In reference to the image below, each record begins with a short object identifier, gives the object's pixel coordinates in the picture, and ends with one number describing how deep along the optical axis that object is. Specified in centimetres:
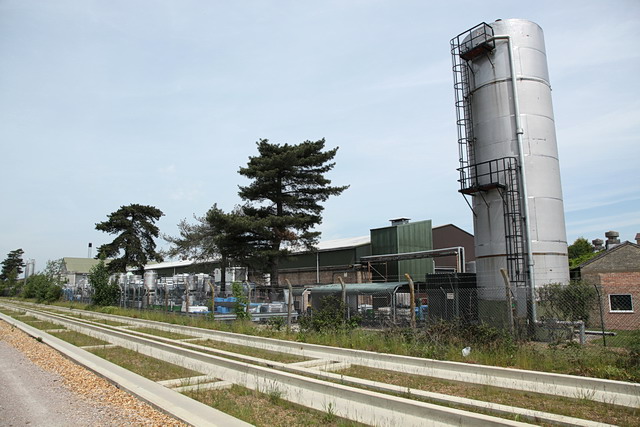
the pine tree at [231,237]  3369
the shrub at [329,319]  1592
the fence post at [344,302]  1637
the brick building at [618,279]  2508
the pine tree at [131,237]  6238
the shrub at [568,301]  1480
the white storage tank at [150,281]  3402
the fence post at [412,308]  1385
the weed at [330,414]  714
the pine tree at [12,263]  13288
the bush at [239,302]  2020
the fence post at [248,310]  2014
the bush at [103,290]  3625
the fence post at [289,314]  1709
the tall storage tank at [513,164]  1836
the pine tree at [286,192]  3553
